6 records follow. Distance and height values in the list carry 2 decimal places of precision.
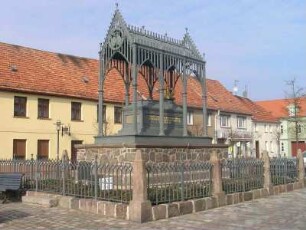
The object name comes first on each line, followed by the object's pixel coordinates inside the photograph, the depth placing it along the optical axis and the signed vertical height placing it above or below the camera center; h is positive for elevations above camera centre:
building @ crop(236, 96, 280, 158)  54.53 +3.53
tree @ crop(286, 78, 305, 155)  40.38 +5.27
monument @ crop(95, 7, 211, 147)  15.51 +3.32
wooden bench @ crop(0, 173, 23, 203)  14.65 -0.66
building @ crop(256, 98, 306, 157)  65.06 +2.95
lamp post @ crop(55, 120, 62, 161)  30.45 +2.36
